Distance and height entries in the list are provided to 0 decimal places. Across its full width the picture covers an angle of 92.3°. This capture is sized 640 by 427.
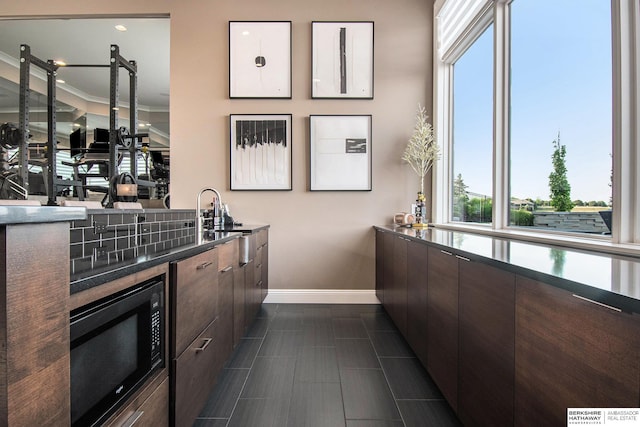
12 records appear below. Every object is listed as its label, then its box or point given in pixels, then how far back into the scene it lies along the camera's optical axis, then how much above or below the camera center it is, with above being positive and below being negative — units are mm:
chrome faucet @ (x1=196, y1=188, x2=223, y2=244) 1713 -26
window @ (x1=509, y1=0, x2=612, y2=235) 1408 +536
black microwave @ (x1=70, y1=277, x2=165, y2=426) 695 -376
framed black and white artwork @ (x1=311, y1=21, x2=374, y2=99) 3234 +1602
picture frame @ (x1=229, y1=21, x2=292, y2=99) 3223 +1597
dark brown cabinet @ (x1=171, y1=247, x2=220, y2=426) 1123 -516
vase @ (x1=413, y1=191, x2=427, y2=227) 2973 +3
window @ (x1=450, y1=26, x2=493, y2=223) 2463 +705
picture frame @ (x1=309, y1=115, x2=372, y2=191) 3252 +619
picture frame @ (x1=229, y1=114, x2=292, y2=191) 3244 +687
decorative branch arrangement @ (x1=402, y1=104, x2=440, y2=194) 3057 +639
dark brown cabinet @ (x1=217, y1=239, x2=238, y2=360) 1662 -480
